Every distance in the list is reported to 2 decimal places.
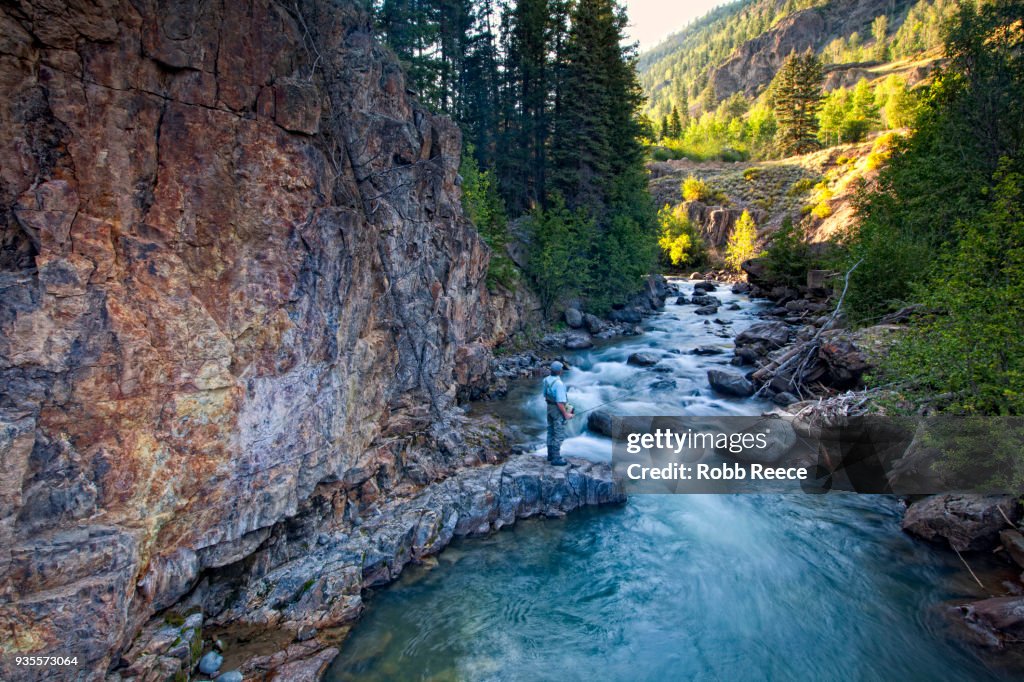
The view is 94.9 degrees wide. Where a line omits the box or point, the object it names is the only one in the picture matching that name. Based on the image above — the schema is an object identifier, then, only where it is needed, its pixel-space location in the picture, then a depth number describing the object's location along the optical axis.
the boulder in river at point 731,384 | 15.12
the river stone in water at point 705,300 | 33.78
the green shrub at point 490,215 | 18.27
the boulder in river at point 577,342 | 22.33
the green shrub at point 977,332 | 7.56
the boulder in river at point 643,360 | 19.20
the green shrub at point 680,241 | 52.06
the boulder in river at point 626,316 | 28.08
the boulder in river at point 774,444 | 11.11
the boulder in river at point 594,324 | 25.45
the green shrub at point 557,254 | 23.45
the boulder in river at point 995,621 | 6.01
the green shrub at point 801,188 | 55.03
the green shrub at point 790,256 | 29.17
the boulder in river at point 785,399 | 13.63
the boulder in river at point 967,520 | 7.65
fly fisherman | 10.16
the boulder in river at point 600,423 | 12.67
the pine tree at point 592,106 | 26.39
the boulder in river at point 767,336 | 19.12
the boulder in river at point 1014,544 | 7.11
